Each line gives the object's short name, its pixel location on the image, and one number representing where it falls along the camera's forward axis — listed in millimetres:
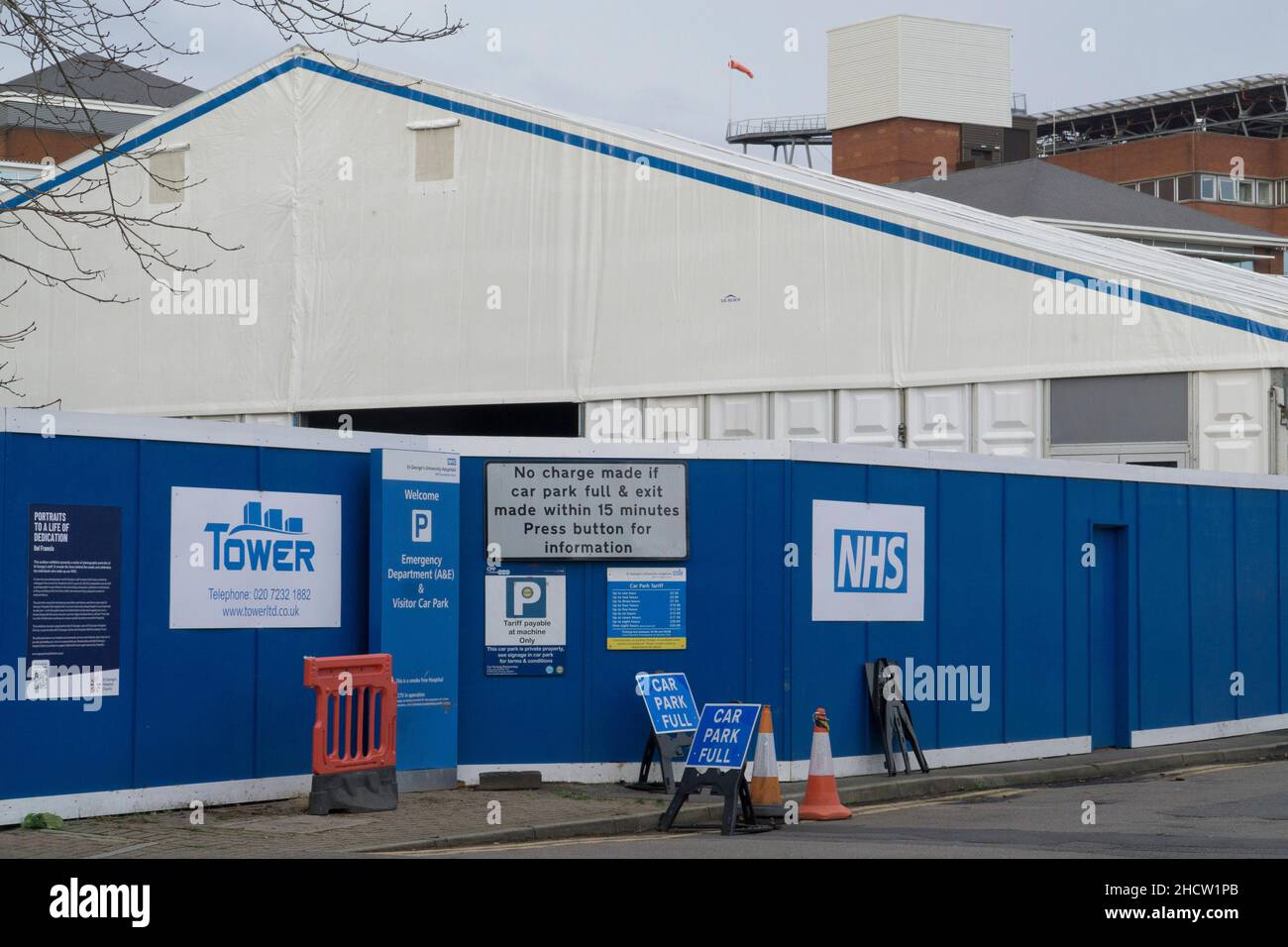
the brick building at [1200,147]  88562
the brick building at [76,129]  67875
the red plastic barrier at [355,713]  13141
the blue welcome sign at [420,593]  14578
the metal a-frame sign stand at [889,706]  16625
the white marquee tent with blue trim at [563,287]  26578
